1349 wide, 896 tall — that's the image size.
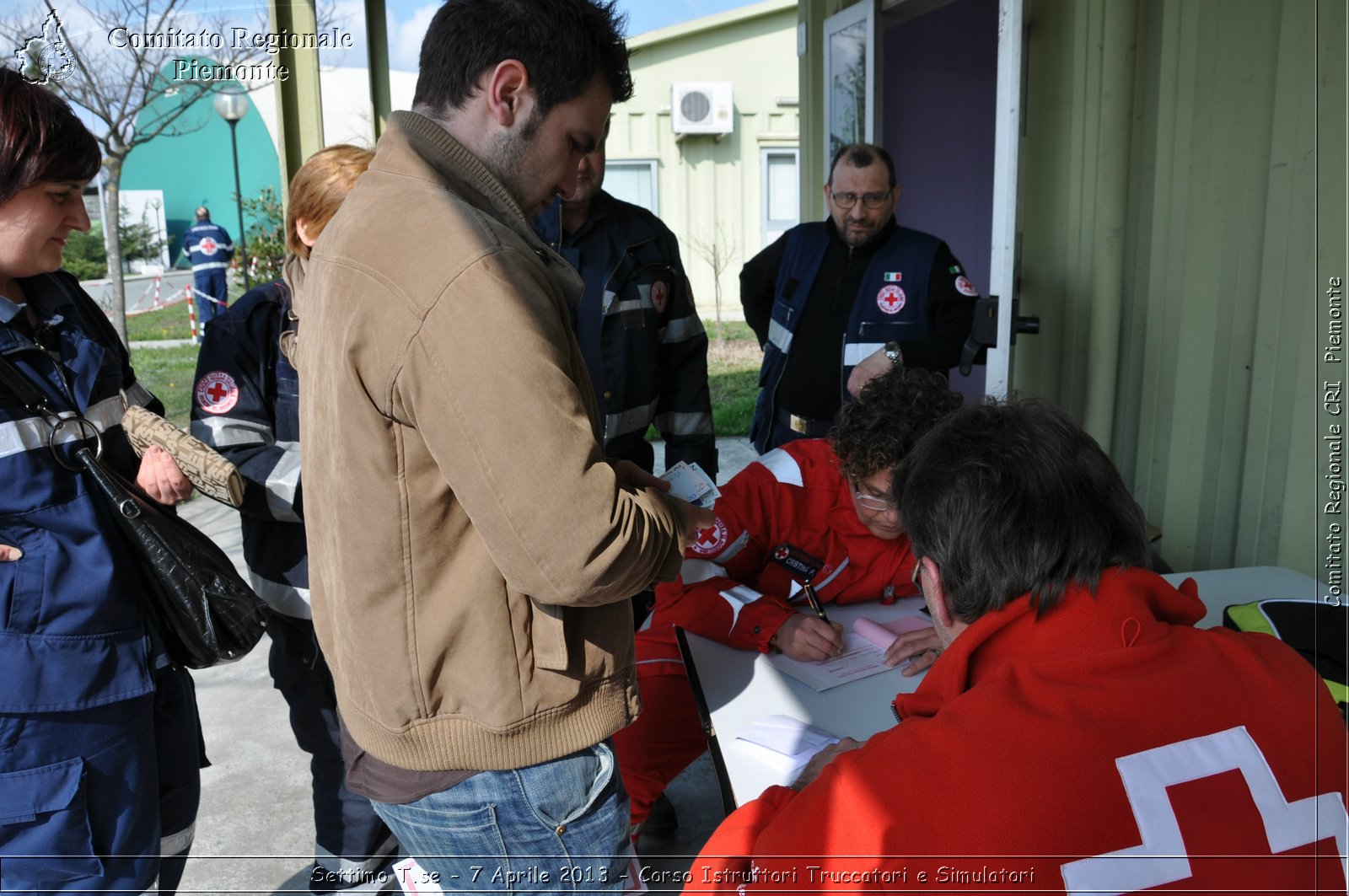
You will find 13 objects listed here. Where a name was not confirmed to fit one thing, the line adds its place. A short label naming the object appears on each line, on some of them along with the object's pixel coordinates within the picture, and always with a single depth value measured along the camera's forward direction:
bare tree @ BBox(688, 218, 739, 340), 14.59
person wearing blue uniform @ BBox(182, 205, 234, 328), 12.68
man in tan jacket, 1.10
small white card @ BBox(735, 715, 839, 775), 1.65
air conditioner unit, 14.29
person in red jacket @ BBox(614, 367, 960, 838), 2.18
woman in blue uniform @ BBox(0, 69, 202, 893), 1.67
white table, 1.65
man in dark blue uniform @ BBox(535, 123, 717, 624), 2.84
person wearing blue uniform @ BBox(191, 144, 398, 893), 2.13
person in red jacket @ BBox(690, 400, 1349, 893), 0.99
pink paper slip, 2.12
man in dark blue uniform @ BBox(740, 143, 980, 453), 3.48
